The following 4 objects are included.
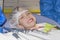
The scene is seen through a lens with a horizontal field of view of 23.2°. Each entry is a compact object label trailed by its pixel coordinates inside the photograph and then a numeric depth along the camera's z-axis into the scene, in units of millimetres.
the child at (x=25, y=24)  1238
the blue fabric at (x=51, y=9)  1653
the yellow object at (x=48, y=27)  1306
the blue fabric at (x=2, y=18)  1449
